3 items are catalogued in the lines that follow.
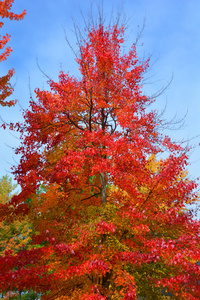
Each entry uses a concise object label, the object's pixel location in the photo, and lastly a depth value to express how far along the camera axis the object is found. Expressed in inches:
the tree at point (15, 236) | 814.2
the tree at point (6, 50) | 384.8
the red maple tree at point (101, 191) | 294.0
